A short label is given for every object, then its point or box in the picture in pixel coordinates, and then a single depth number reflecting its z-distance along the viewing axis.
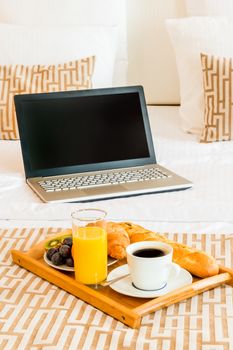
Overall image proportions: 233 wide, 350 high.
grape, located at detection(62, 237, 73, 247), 1.27
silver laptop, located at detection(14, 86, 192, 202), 1.90
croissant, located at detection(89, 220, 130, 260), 1.27
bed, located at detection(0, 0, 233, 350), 1.10
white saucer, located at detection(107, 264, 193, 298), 1.16
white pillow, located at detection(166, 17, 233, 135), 2.36
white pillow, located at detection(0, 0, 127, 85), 2.63
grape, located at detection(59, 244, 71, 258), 1.26
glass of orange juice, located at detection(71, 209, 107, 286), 1.19
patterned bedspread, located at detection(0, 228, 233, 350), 1.06
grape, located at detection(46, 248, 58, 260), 1.28
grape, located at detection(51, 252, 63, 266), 1.26
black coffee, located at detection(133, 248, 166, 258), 1.18
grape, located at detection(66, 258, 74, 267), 1.25
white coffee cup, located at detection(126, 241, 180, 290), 1.15
